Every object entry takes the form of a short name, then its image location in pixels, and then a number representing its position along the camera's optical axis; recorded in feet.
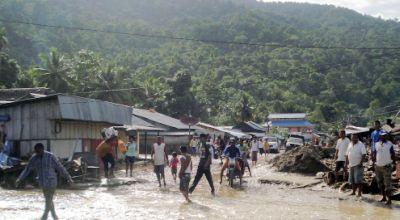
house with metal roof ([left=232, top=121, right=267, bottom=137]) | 219.84
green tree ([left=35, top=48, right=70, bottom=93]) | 158.61
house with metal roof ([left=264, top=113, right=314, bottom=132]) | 281.74
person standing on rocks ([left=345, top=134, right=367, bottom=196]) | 43.93
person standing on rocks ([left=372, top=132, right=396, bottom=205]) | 40.83
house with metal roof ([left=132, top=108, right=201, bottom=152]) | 121.88
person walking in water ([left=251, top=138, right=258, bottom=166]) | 88.11
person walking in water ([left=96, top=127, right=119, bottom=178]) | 56.54
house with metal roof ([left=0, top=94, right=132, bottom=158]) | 63.93
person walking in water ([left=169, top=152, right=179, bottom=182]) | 57.51
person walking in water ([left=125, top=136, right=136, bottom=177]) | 63.36
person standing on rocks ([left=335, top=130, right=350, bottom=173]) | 50.24
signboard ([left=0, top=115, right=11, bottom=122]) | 64.39
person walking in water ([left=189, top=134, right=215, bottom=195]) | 45.65
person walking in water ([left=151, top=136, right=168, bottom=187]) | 52.55
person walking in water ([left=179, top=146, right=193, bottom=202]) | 42.24
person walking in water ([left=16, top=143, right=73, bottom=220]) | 30.60
